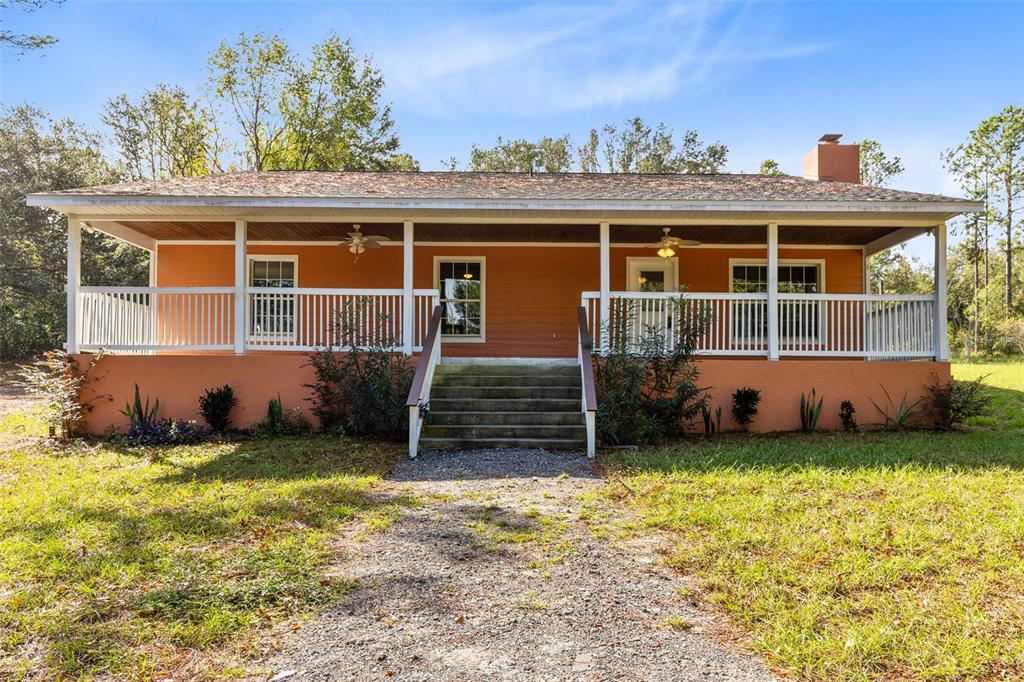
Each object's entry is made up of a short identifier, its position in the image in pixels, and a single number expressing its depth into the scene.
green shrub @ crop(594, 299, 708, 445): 7.95
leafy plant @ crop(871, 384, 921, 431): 8.90
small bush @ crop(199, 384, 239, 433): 8.66
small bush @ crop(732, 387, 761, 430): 8.77
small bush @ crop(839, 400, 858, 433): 8.87
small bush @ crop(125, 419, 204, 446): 8.29
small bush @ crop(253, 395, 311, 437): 8.63
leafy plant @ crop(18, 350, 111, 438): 8.52
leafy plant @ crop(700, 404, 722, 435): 8.73
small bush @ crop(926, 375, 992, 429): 8.78
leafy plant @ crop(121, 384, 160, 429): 8.55
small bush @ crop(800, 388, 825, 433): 8.84
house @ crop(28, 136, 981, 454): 8.68
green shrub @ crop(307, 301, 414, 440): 8.09
